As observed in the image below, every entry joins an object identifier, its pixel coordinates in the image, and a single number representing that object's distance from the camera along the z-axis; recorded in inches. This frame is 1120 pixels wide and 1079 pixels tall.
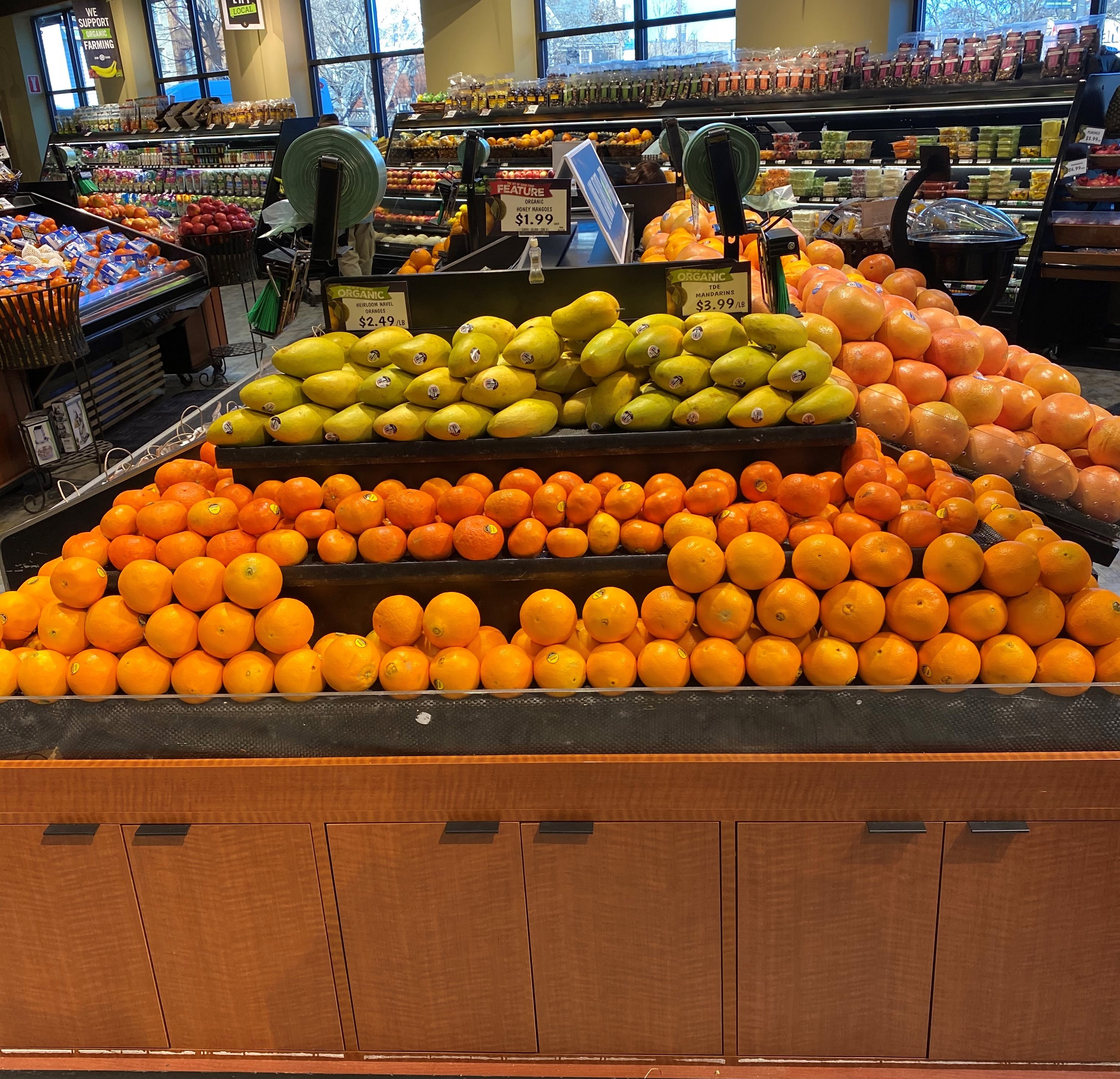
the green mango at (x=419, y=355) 73.4
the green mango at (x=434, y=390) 71.1
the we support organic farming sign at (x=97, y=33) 514.6
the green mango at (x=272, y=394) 72.9
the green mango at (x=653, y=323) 72.7
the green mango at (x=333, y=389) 74.0
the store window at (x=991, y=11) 294.7
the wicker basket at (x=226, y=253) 271.1
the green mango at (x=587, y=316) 70.6
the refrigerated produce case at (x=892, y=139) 248.2
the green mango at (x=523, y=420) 70.0
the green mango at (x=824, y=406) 68.9
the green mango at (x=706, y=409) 69.5
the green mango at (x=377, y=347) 76.5
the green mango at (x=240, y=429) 73.0
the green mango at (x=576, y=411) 73.8
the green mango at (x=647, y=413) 69.8
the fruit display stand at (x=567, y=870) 60.5
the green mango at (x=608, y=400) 71.7
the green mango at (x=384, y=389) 72.8
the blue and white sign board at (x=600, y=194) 94.9
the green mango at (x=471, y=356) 71.2
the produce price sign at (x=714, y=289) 78.3
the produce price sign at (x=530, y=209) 98.4
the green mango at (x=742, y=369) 70.0
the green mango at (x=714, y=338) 71.5
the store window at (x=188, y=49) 544.4
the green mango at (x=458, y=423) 70.2
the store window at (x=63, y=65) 602.9
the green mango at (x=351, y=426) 72.2
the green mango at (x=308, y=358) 75.2
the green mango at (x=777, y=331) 70.5
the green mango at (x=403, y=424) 70.9
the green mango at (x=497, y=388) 70.5
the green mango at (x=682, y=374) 70.3
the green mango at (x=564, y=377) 74.3
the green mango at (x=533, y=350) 72.0
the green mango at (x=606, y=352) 70.7
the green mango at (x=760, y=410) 69.1
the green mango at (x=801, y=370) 69.1
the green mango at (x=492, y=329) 73.4
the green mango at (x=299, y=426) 72.4
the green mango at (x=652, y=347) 70.6
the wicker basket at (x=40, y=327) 180.5
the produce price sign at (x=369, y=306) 80.9
